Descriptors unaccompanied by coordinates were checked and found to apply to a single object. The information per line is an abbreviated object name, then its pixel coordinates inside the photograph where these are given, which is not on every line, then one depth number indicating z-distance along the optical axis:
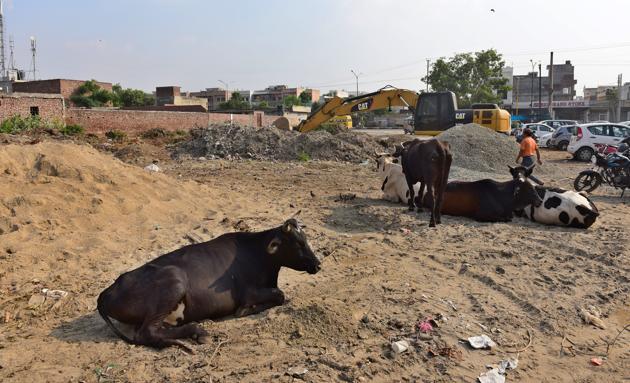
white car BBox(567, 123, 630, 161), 22.11
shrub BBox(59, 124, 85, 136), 26.17
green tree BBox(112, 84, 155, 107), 60.78
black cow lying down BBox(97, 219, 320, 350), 4.94
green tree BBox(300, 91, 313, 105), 97.39
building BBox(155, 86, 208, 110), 64.00
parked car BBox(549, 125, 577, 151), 28.59
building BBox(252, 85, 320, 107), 122.31
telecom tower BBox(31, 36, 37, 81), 65.81
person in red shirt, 13.62
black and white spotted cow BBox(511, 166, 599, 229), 9.52
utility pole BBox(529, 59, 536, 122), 60.33
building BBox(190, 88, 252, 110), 110.32
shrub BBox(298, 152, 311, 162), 21.28
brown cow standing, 9.88
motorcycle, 13.25
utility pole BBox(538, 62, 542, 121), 63.34
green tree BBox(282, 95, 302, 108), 91.46
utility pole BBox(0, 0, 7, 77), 52.87
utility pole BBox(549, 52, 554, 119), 56.06
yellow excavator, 22.48
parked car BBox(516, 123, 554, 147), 30.69
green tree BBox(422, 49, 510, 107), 61.34
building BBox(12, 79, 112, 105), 45.94
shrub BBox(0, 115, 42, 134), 23.83
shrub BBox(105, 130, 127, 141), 28.10
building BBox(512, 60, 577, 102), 86.75
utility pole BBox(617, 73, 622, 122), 64.12
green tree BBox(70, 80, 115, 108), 50.57
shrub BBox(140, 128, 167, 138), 30.38
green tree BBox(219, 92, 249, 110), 73.75
